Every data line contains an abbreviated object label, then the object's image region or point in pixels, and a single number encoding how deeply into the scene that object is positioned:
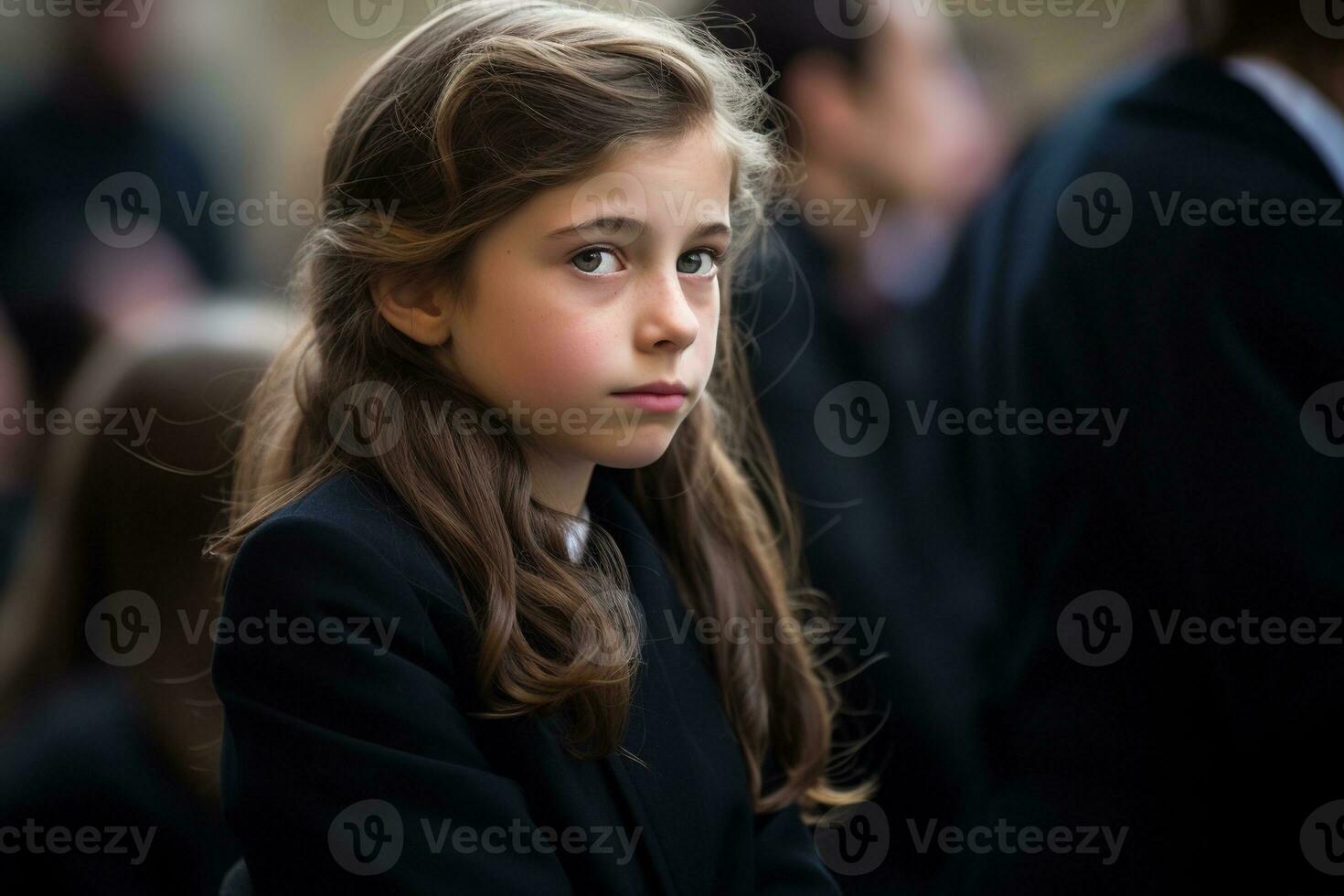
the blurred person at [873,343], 3.91
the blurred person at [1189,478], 3.70
